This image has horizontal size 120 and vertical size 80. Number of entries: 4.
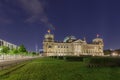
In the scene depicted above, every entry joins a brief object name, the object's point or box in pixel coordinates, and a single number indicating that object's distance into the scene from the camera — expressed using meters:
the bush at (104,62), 11.72
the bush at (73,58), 22.39
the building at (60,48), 83.47
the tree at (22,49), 53.13
